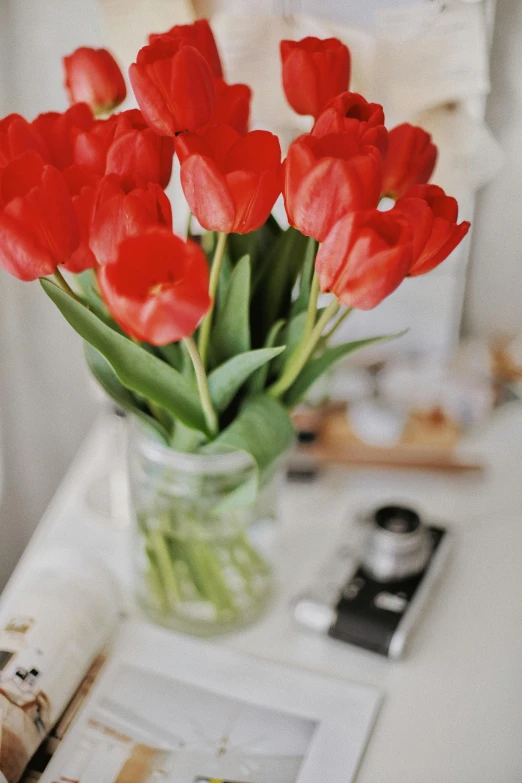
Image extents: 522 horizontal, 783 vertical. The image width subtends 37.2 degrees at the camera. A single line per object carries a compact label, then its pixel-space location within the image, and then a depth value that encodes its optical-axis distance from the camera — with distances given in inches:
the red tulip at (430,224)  17.2
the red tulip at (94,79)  22.0
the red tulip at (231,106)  20.0
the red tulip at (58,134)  19.5
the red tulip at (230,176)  16.4
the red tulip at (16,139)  18.2
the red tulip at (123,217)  16.4
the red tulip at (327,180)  16.1
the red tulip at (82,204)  17.7
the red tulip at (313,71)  20.3
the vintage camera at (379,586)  25.7
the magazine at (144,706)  21.8
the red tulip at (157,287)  14.3
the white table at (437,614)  23.0
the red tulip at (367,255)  15.9
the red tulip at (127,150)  18.0
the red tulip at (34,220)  16.3
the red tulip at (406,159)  20.5
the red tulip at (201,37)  19.9
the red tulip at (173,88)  17.0
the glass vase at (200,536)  23.7
